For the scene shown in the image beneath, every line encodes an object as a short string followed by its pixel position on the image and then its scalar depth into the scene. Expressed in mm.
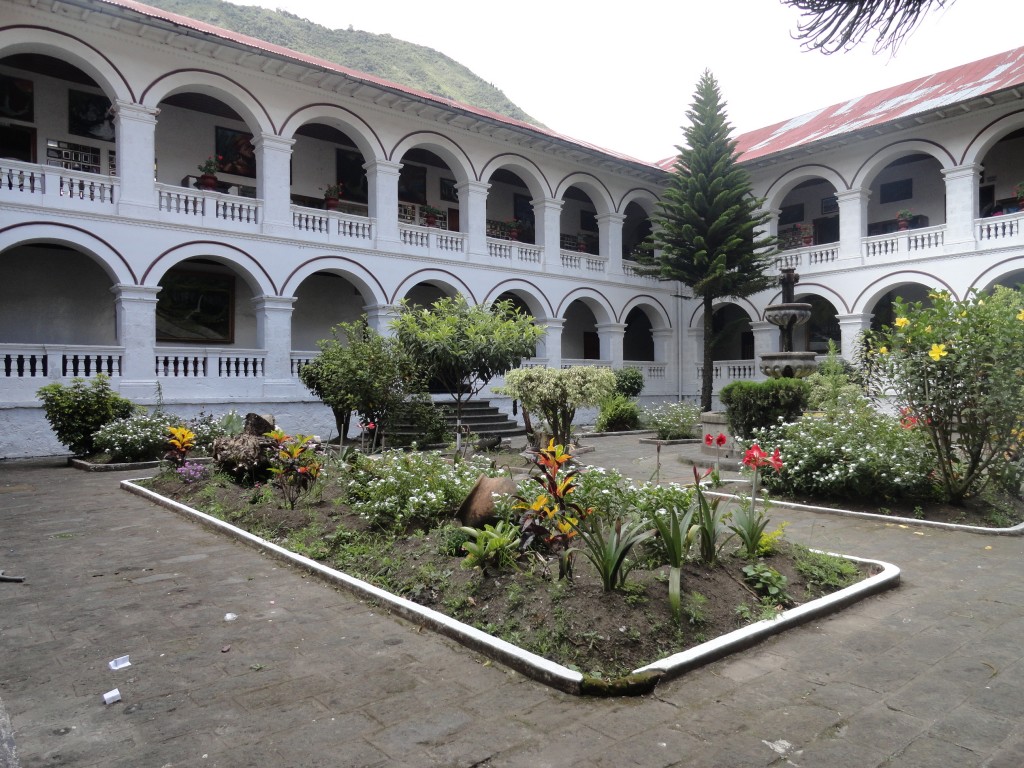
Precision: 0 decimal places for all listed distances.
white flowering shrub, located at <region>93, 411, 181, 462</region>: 11008
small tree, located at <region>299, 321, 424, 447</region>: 11078
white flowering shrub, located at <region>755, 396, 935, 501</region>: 7242
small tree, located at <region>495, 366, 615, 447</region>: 10523
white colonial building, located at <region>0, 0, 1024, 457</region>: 13742
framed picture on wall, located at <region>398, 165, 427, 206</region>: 20344
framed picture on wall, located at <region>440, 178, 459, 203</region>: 21381
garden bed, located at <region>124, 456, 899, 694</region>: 3402
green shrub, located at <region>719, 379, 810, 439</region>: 10320
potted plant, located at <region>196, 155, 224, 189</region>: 15508
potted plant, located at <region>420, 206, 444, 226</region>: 20531
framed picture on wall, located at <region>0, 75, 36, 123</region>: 14430
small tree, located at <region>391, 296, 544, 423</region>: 11641
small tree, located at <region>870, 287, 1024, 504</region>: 6441
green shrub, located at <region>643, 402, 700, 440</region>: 15594
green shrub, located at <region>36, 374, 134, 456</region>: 11484
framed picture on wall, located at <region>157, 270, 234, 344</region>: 16359
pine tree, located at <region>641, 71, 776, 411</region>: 19406
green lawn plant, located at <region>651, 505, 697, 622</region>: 3811
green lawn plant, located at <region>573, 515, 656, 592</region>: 3936
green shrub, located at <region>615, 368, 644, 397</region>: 19797
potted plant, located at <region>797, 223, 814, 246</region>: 22906
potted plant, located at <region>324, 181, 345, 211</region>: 17453
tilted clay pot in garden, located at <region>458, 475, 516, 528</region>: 5027
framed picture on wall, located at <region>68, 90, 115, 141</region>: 15219
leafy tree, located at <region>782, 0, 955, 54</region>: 2045
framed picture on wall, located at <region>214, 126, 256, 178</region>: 17312
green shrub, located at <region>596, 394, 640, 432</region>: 17359
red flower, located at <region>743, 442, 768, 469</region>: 5000
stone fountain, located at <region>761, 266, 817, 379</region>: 11688
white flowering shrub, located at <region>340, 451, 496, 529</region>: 5648
